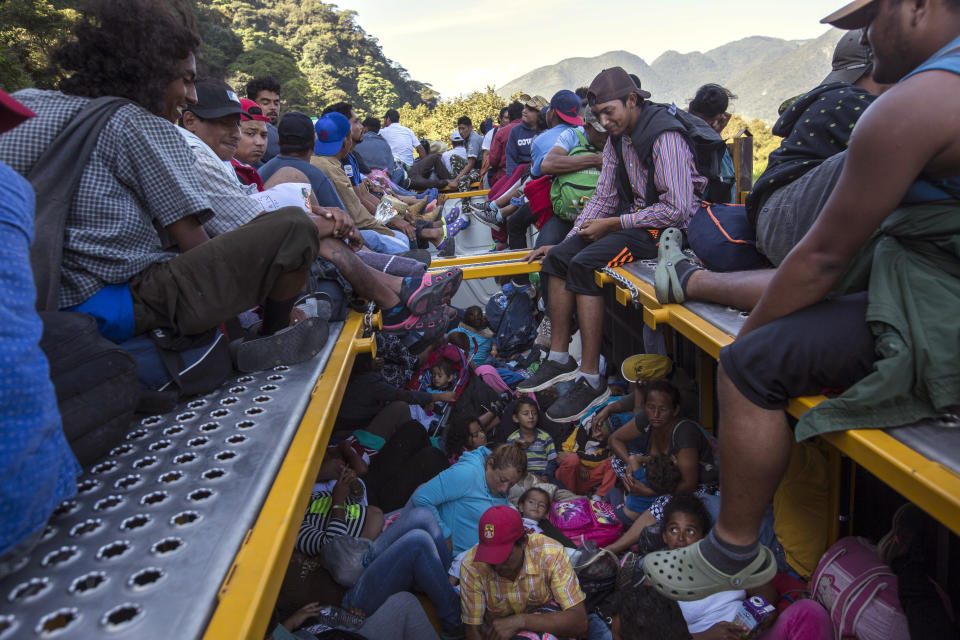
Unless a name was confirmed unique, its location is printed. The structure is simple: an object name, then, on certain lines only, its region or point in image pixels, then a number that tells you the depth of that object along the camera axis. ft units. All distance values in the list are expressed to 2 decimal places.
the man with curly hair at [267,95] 19.10
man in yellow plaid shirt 9.43
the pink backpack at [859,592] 6.26
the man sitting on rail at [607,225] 11.87
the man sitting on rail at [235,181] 8.25
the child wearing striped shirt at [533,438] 14.11
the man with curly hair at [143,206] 6.12
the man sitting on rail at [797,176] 7.43
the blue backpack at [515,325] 20.56
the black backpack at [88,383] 4.86
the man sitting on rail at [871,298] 4.62
